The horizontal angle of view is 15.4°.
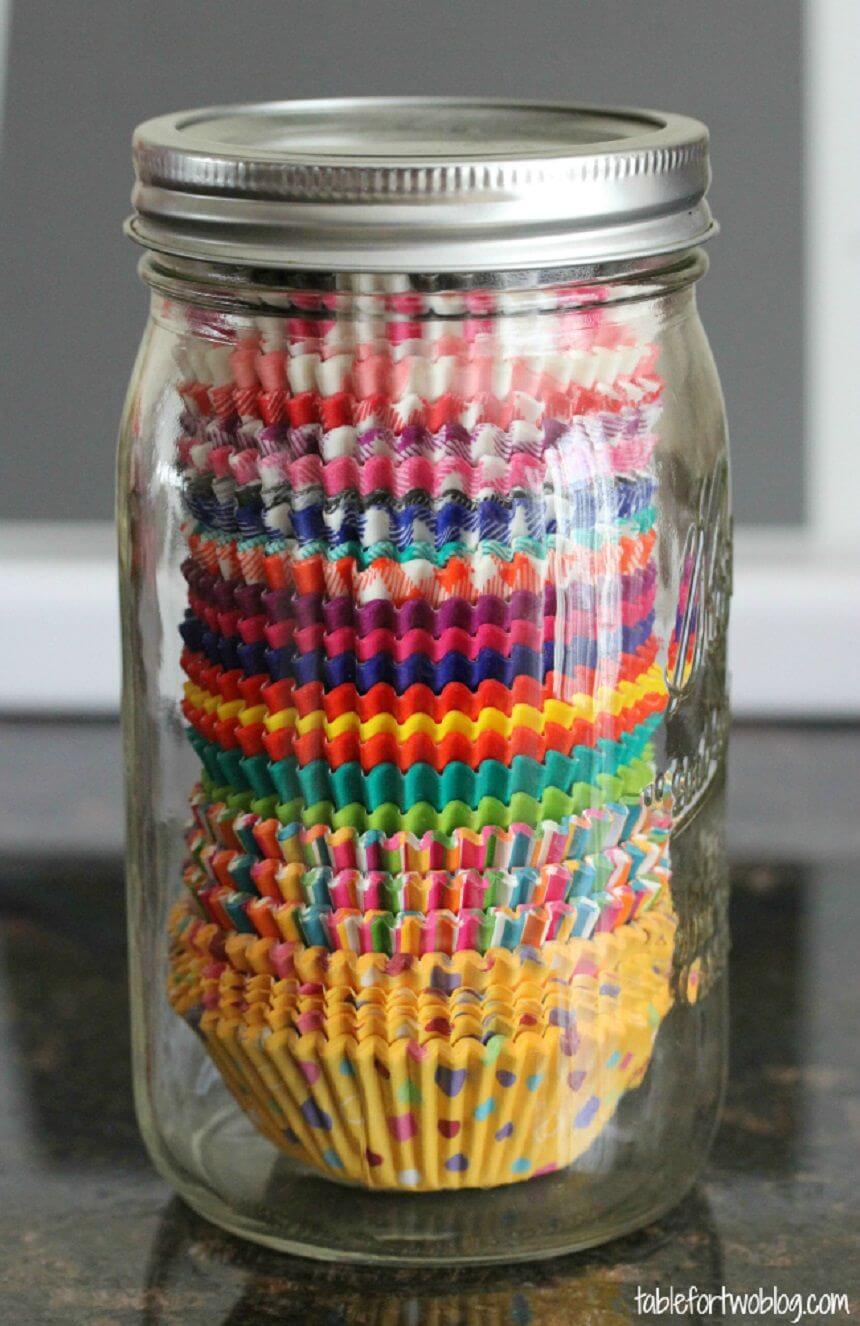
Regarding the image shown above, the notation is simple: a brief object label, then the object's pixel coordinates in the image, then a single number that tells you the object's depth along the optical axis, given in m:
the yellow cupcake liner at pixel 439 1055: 0.48
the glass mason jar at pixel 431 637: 0.46
